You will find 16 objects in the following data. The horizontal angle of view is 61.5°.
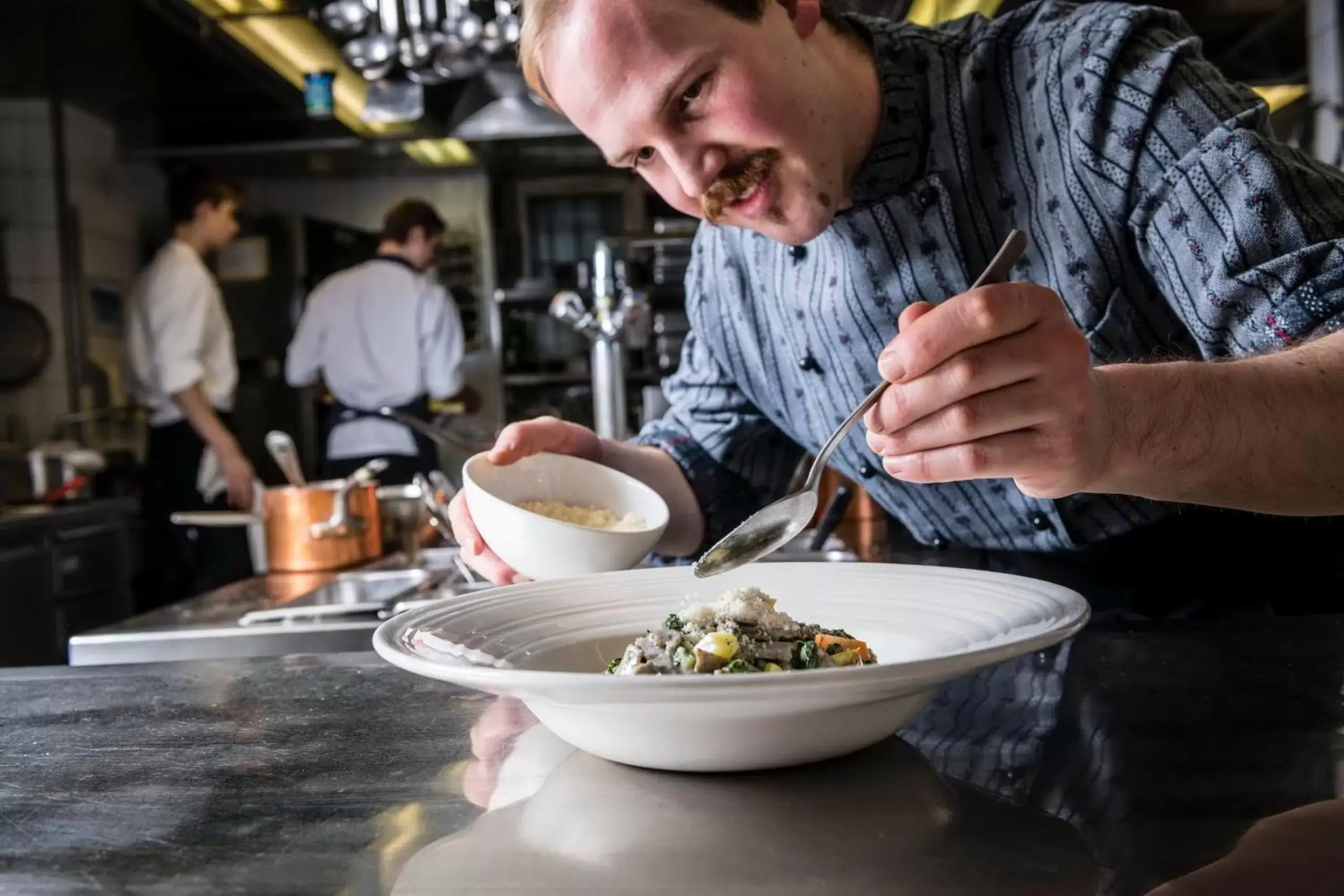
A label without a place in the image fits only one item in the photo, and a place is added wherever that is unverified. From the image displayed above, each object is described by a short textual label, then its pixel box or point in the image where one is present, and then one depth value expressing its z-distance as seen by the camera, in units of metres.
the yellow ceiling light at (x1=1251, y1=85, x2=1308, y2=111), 4.59
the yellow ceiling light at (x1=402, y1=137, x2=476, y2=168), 6.02
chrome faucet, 3.13
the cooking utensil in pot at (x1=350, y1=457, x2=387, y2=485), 2.33
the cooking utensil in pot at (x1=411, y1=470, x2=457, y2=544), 2.25
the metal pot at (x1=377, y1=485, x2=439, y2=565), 2.57
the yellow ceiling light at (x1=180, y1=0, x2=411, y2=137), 4.03
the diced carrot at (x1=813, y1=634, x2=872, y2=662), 0.73
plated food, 0.67
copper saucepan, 2.29
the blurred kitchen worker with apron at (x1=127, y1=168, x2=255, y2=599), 4.30
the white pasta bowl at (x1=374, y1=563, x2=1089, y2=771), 0.54
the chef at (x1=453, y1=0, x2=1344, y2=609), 0.76
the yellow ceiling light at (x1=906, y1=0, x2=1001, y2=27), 3.22
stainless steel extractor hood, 4.33
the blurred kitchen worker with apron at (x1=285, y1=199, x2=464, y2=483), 4.93
